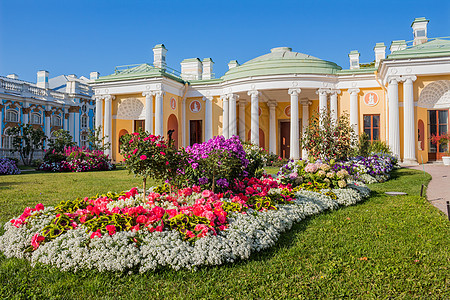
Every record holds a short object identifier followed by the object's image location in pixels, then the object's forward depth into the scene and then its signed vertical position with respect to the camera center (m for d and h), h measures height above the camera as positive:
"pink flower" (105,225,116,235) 3.66 -0.79
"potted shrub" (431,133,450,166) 15.09 +0.73
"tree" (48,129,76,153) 17.58 +0.88
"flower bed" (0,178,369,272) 3.35 -0.87
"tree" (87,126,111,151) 17.37 +0.73
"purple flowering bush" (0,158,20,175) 13.88 -0.38
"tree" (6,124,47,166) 22.17 +1.48
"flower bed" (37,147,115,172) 15.65 -0.15
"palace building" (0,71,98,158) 26.41 +4.76
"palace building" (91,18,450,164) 16.19 +3.57
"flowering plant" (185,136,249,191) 5.53 -0.08
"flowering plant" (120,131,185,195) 5.01 +0.04
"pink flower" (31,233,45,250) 3.64 -0.90
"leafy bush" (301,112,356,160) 10.47 +0.49
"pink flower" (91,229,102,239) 3.58 -0.83
